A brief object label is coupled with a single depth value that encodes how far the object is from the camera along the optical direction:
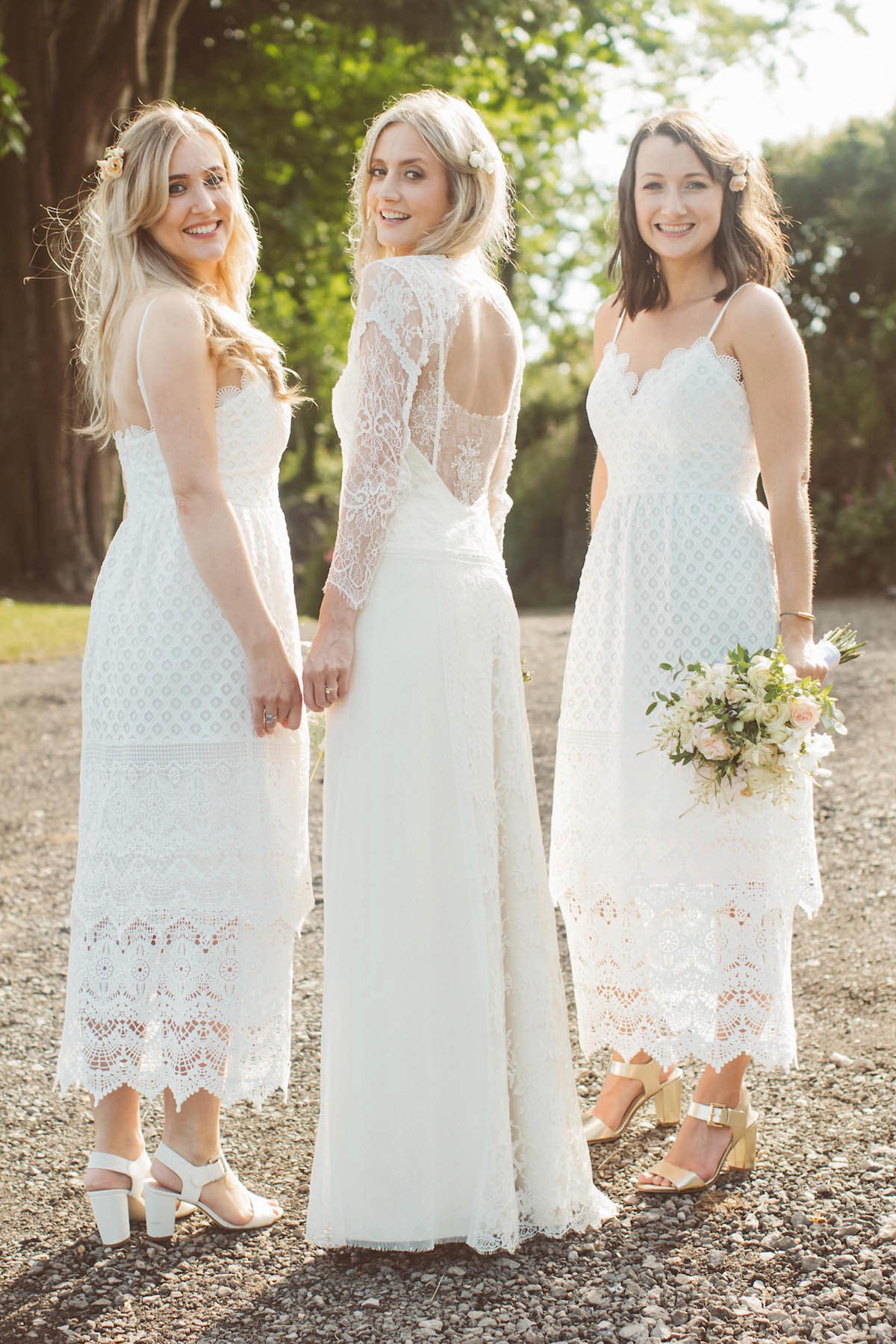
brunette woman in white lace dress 3.19
